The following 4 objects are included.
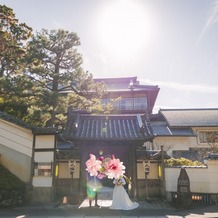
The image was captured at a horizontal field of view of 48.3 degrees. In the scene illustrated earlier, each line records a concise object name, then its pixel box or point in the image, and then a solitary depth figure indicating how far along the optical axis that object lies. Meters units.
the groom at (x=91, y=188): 12.56
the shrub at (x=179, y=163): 14.59
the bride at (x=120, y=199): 10.44
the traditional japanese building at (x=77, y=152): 12.55
